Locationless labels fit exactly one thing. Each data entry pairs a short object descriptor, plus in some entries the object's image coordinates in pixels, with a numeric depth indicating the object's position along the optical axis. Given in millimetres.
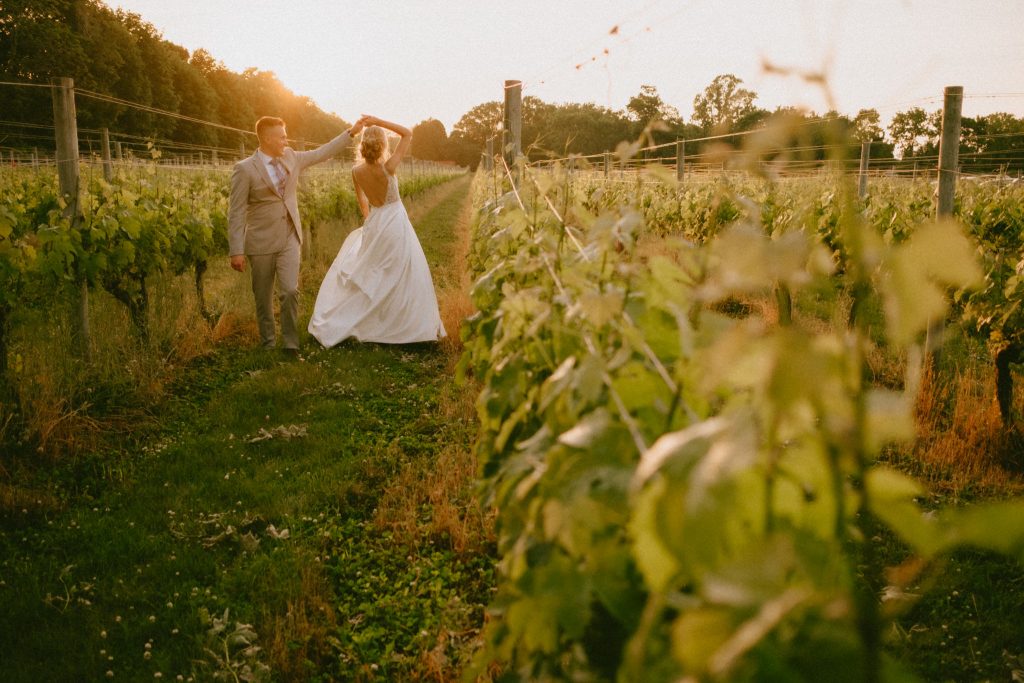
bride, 7055
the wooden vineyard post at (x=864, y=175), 10805
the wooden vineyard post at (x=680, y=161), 11602
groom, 6414
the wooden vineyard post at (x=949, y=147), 4922
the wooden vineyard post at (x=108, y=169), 8828
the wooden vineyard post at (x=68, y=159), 5184
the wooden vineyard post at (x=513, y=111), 6195
